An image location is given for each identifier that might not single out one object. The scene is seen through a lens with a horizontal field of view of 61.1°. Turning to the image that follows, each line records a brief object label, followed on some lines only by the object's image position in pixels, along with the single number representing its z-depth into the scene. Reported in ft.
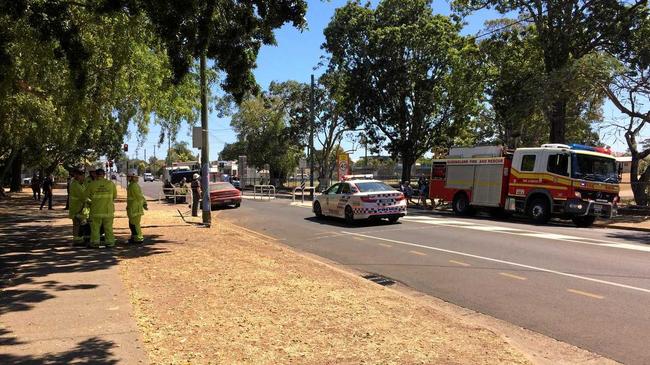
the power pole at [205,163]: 52.90
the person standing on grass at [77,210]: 38.27
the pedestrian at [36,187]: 111.34
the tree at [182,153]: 443.90
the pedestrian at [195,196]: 65.51
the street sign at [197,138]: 52.37
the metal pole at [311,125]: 130.41
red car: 86.93
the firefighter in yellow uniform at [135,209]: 39.58
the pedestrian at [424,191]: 92.85
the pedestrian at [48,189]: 80.60
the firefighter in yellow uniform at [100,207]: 36.55
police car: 56.54
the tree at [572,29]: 82.02
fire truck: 61.00
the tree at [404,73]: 120.16
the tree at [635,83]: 70.54
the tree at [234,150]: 211.20
